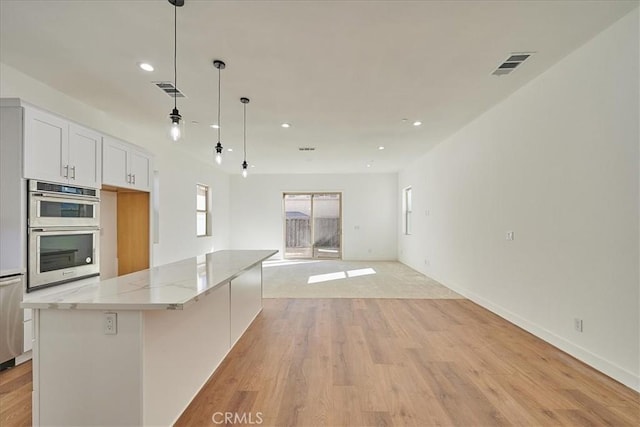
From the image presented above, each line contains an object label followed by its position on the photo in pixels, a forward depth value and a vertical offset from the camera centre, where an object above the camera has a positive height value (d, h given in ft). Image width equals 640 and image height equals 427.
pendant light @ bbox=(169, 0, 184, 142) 7.28 +2.54
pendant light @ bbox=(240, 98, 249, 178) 12.17 +4.73
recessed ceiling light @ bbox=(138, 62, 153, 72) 9.32 +4.77
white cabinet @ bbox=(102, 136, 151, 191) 11.50 +2.21
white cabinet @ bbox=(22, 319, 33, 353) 8.45 -3.27
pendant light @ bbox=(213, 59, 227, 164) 9.19 +4.76
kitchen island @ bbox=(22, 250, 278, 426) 5.06 -2.33
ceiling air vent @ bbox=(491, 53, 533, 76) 8.95 +4.78
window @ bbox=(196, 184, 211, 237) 25.80 +0.67
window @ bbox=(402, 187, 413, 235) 27.06 +0.88
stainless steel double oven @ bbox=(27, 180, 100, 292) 8.71 -0.46
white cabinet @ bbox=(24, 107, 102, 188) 8.61 +2.18
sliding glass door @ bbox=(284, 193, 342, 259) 31.76 -0.96
